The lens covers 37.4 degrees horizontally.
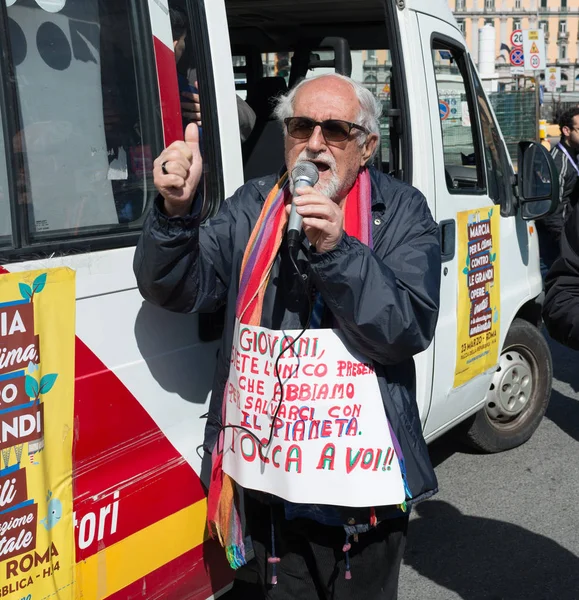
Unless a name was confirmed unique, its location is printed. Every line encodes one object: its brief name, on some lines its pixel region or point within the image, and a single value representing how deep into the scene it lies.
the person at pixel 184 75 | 2.42
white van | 2.02
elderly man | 2.00
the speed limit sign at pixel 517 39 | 19.16
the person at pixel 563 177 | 6.39
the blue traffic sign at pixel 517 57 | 19.27
